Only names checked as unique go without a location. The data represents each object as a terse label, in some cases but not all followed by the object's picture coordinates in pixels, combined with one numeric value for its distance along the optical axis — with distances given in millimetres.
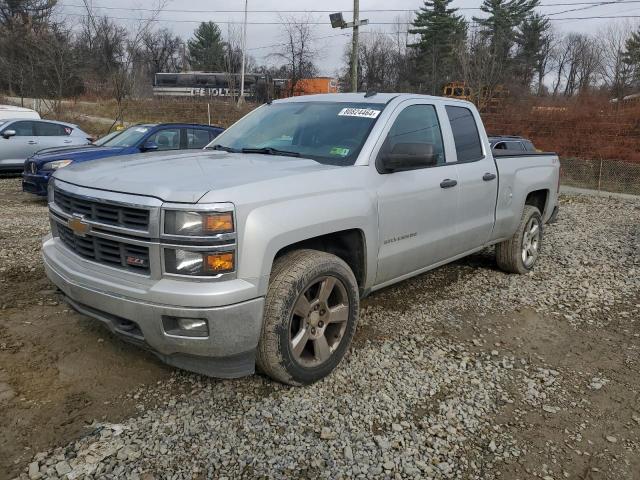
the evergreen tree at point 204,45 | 59625
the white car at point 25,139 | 12758
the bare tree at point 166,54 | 61125
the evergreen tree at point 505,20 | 38906
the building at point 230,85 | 35781
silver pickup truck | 2650
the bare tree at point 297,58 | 35844
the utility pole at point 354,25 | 16922
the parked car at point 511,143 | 10899
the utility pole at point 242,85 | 32097
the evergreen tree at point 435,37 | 43500
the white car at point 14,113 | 16250
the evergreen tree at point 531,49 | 45384
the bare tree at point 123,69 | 24109
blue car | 9141
